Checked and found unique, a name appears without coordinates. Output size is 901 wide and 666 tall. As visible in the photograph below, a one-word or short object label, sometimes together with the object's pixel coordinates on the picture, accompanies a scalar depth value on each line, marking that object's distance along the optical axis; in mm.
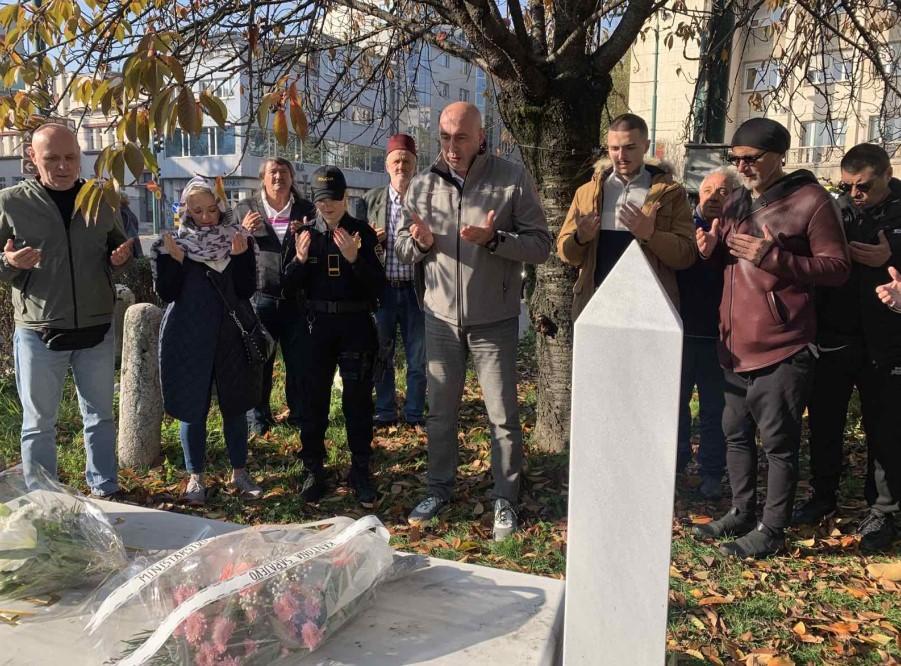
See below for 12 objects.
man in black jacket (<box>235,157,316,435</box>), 5121
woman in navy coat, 4152
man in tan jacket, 3793
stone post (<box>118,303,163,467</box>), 4969
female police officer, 4199
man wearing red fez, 5324
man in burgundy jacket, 3355
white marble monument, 1408
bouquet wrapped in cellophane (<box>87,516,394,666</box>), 1517
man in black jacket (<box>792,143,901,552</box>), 3639
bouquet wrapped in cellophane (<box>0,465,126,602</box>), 1839
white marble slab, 1617
